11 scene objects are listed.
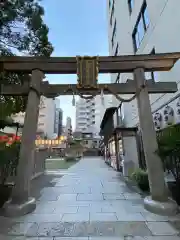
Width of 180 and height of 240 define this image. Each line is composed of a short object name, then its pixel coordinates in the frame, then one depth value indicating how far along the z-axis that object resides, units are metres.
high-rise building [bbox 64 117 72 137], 85.89
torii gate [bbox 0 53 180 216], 5.75
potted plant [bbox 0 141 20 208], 5.16
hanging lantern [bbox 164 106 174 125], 7.55
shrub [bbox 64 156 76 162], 28.33
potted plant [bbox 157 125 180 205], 4.77
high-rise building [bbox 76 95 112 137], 78.50
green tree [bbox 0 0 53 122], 7.58
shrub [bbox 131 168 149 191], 7.25
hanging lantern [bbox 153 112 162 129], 8.77
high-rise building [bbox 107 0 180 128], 7.51
